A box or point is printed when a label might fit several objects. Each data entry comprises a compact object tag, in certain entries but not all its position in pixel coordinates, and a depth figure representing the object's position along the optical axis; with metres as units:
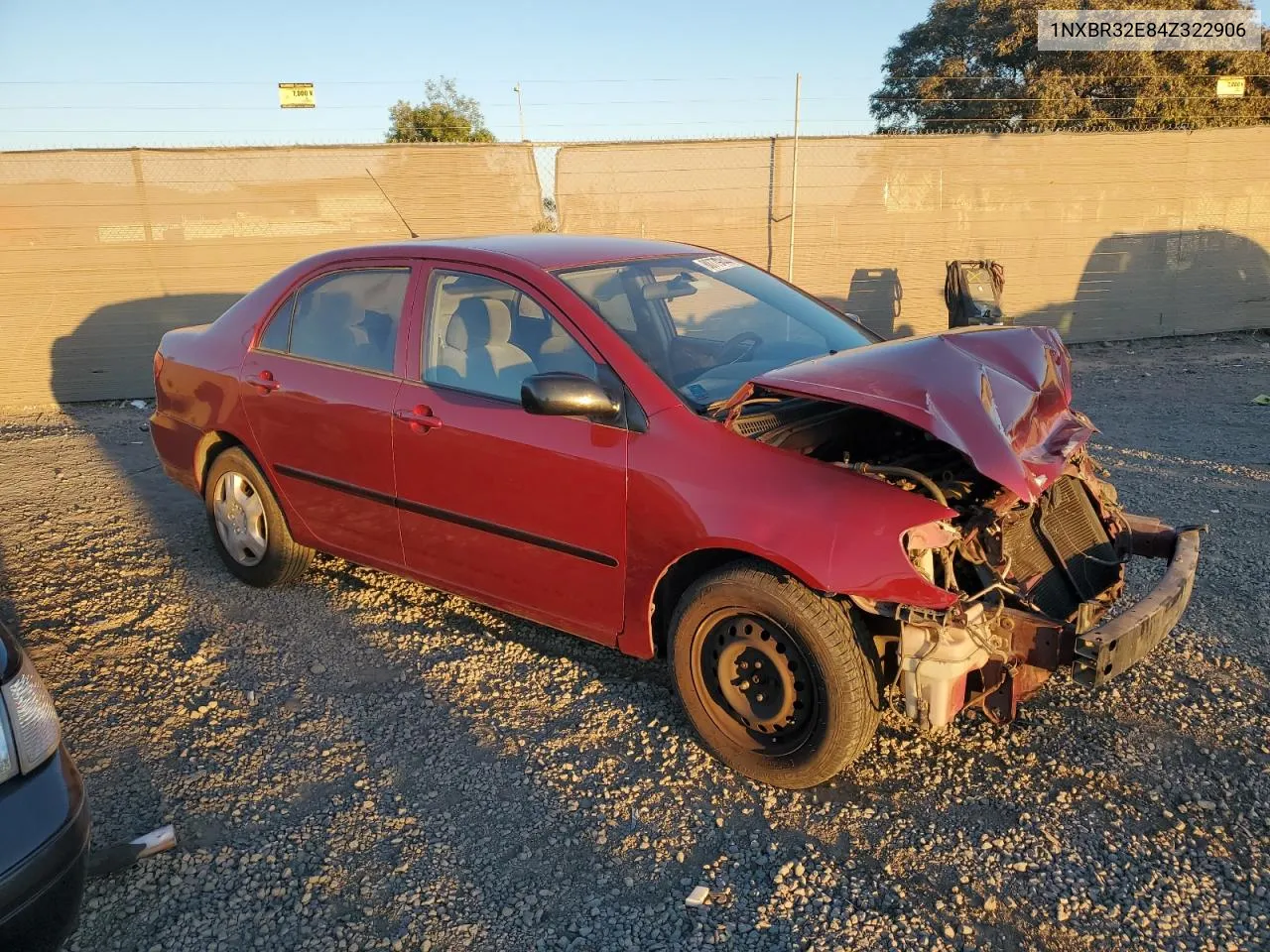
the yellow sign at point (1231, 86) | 13.22
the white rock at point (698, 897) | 2.57
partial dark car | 2.03
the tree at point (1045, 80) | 20.53
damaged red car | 2.79
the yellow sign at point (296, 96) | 11.05
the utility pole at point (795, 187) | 10.47
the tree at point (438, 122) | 23.30
